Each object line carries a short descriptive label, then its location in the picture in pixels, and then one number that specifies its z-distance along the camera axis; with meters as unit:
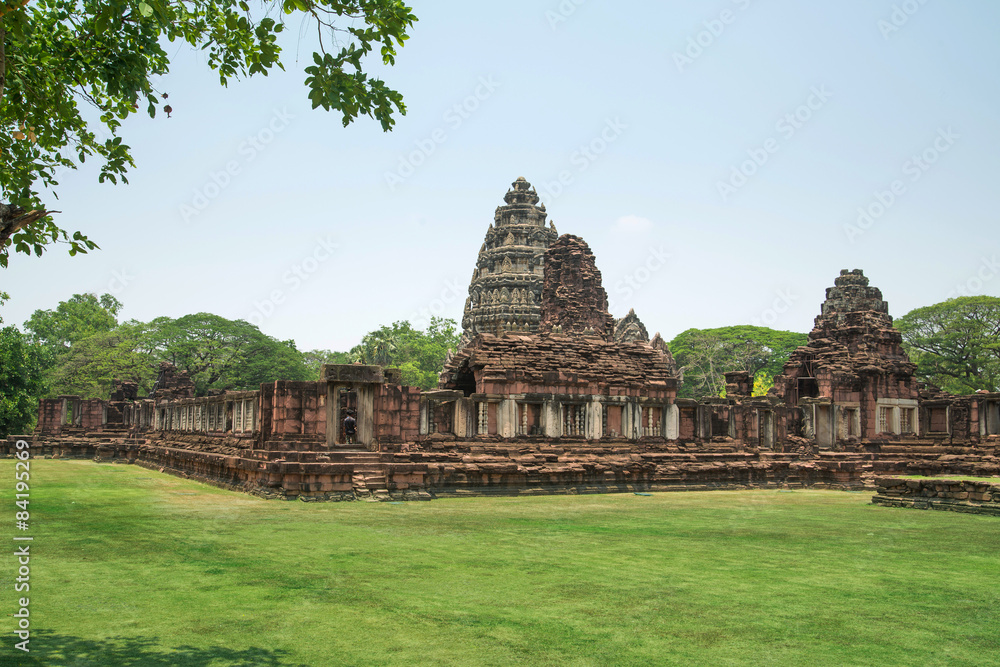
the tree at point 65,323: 70.44
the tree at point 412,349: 73.06
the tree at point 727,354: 68.50
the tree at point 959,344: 53.88
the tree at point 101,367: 56.47
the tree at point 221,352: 59.62
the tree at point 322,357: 87.28
